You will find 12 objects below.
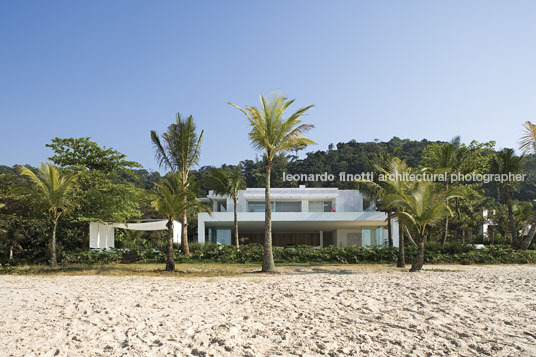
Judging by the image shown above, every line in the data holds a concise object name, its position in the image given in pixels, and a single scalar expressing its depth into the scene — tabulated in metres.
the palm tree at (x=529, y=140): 19.40
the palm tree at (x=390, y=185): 16.17
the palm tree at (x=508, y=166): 24.75
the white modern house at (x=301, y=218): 27.89
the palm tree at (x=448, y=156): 22.58
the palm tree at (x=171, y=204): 14.96
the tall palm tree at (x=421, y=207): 14.27
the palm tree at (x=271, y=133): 14.54
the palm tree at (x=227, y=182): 26.20
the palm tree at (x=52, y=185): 16.31
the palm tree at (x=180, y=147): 21.06
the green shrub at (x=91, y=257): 19.55
